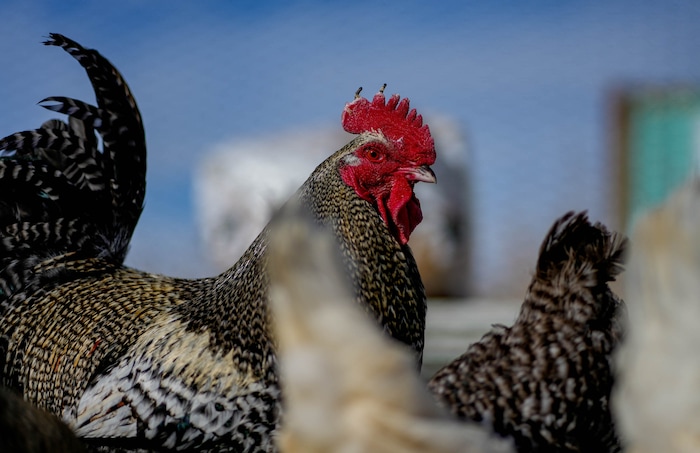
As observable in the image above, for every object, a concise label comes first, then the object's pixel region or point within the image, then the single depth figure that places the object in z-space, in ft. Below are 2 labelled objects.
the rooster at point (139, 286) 9.22
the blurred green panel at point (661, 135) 40.75
